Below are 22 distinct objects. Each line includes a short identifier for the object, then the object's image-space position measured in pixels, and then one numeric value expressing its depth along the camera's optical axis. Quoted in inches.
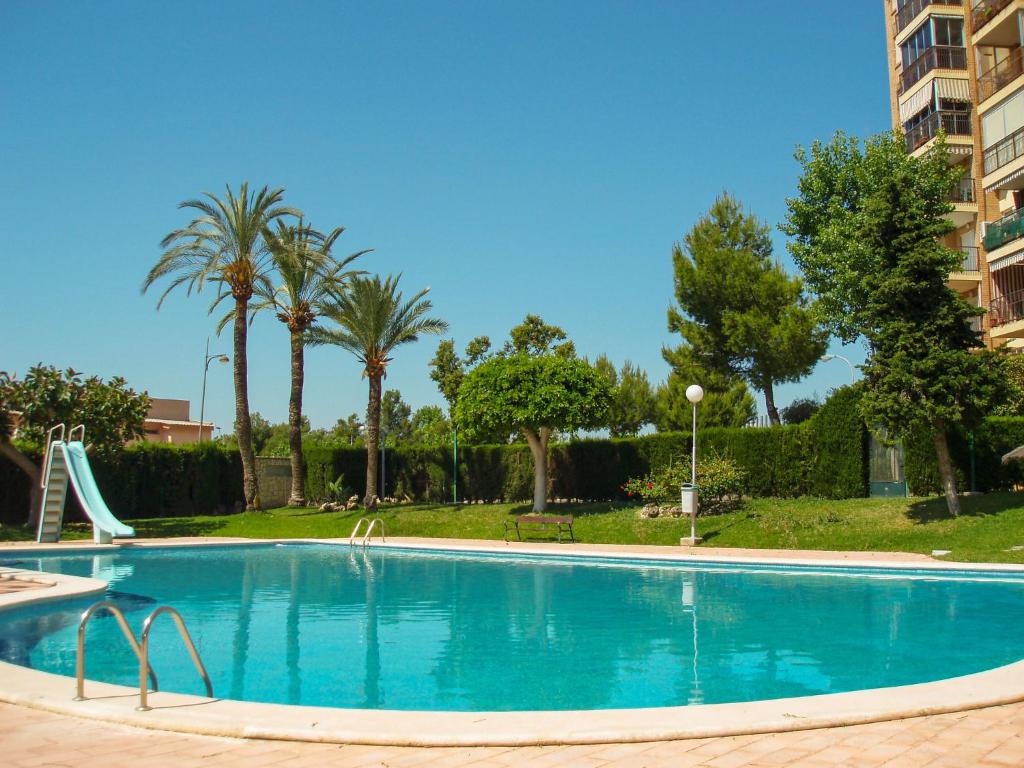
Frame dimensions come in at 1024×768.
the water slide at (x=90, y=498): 920.9
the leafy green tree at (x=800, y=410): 1568.7
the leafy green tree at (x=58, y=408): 1051.9
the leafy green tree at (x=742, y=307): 1412.4
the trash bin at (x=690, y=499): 806.5
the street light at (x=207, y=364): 2044.8
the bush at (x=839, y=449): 975.0
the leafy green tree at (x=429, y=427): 2256.4
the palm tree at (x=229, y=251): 1248.2
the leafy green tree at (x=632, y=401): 1971.0
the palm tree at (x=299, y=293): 1312.7
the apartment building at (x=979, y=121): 1229.1
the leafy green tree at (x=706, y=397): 1520.7
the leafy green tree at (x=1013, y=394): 782.5
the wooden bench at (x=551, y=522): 915.4
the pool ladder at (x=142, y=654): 241.1
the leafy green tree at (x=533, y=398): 1074.1
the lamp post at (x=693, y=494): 807.7
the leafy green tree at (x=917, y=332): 779.4
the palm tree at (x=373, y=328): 1274.6
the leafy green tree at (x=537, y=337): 1902.1
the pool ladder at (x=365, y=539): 914.6
